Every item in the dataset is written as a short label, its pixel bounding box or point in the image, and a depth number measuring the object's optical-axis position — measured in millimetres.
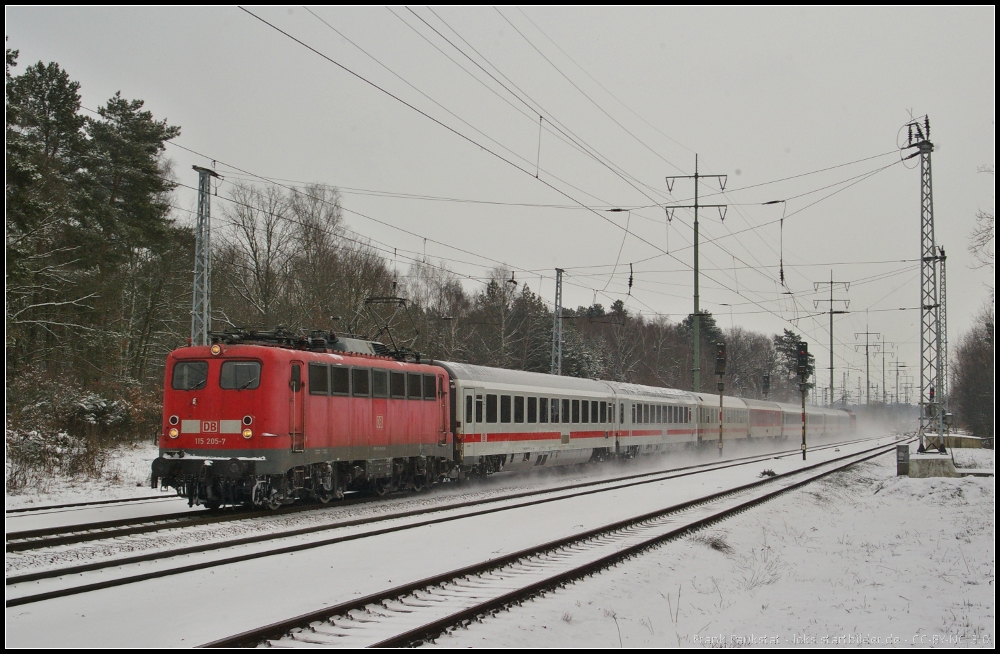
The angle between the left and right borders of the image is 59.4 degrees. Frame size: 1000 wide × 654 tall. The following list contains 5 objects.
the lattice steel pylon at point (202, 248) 24938
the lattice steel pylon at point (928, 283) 28828
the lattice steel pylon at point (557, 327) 38125
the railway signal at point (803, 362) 34688
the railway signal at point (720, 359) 33369
